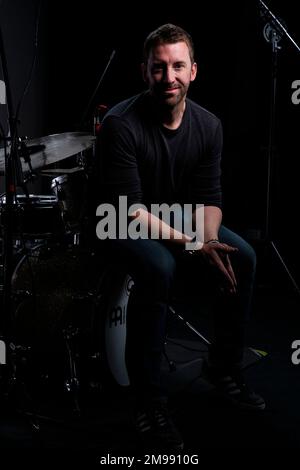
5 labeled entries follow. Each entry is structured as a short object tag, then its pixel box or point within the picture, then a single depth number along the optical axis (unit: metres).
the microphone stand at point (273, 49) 2.66
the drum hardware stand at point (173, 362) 2.52
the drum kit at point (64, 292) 2.12
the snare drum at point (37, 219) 2.19
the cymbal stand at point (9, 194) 1.75
